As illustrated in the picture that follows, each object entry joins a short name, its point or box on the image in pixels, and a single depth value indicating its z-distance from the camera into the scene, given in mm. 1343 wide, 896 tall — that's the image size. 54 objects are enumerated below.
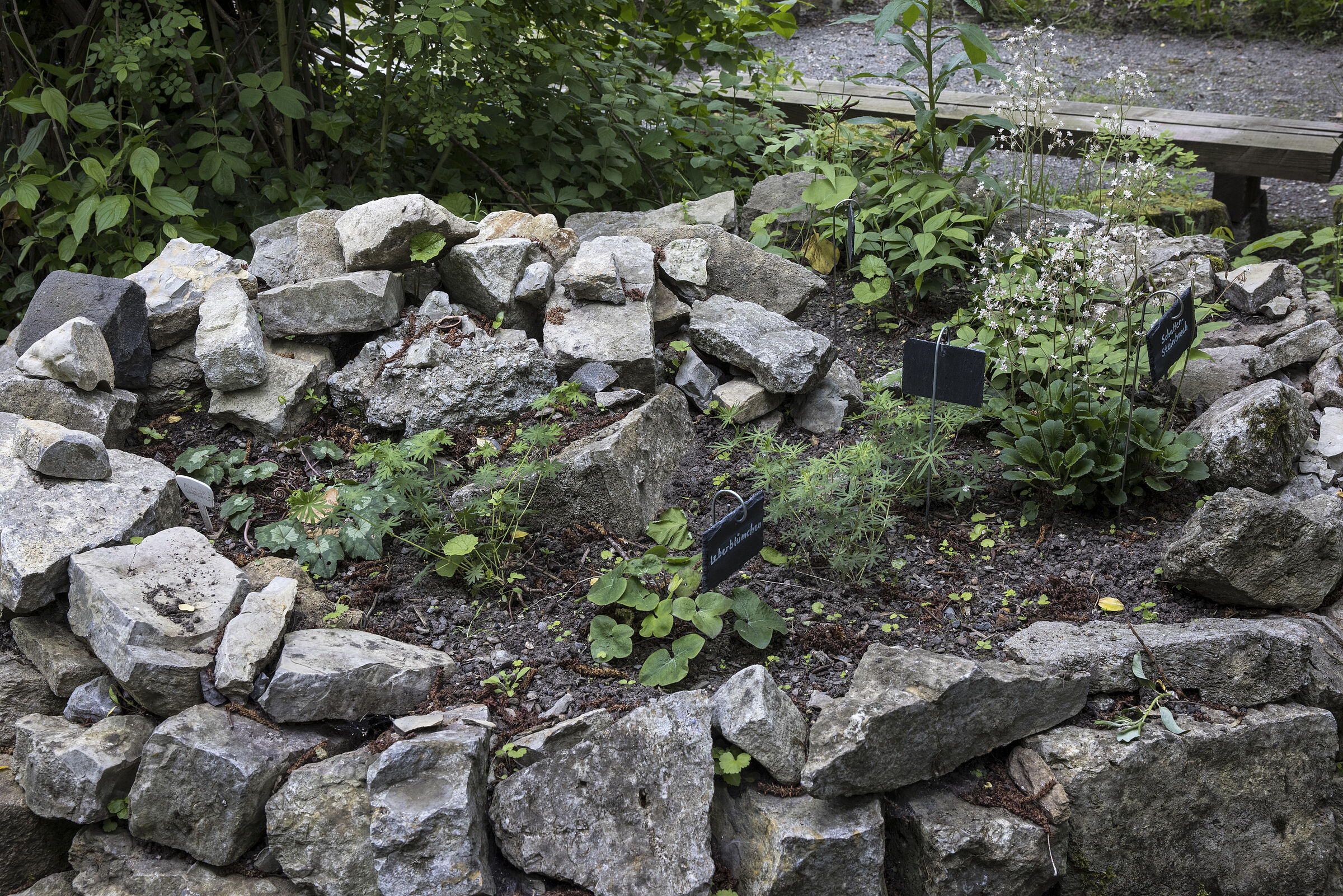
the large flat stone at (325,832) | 2523
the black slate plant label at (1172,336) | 3053
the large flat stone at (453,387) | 3859
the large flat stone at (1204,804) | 2621
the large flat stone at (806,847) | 2426
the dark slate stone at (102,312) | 3828
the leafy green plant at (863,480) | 3152
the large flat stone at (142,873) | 2596
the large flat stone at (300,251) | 4281
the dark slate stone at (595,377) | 3957
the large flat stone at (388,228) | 4082
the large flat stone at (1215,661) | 2746
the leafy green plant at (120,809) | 2707
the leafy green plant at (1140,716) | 2660
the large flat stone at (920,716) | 2453
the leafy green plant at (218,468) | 3650
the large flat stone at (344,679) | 2646
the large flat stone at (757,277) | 4684
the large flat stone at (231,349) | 3828
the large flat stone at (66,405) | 3521
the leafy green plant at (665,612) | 2805
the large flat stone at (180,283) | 4031
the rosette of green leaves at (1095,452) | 3381
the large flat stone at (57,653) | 2912
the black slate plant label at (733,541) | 2664
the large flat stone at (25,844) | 2805
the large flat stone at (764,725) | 2529
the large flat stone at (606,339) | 3992
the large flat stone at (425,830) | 2381
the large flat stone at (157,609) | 2715
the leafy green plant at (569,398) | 3838
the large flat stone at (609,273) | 4145
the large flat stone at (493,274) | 4191
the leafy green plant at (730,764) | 2537
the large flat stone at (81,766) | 2660
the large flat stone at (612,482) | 3320
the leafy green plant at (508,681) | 2832
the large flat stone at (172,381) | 4062
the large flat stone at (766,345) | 3949
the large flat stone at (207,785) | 2562
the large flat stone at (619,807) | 2457
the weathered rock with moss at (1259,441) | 3408
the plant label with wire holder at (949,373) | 3223
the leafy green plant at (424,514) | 3217
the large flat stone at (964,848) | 2508
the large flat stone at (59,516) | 2941
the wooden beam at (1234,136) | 5957
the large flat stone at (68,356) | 3523
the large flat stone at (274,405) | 3855
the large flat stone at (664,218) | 5156
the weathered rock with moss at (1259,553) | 2904
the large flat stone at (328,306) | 4047
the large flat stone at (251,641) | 2682
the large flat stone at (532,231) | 4430
